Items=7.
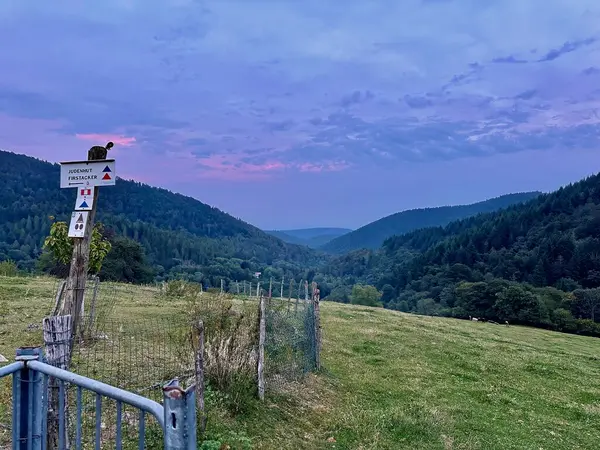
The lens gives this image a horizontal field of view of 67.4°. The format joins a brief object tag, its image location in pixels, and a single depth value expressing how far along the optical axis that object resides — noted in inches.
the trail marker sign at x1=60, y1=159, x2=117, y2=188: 209.8
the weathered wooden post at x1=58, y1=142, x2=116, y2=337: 209.9
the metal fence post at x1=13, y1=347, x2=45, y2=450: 122.7
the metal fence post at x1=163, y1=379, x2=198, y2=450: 87.4
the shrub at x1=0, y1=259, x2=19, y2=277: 1340.1
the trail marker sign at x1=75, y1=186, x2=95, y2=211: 210.8
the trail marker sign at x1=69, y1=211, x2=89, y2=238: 211.2
